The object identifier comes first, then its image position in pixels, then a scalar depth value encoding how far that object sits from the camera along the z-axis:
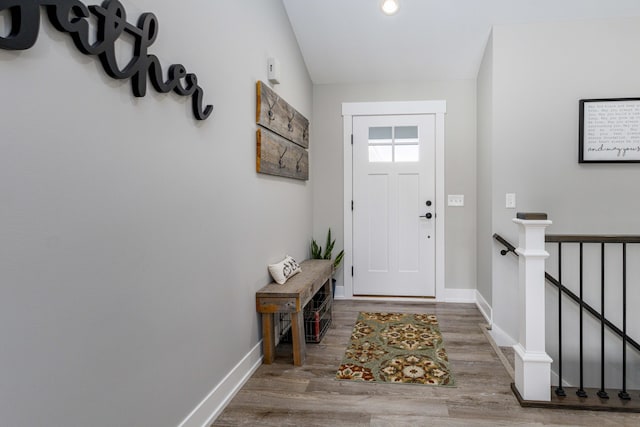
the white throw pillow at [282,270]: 2.74
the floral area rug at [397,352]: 2.40
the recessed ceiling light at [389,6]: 2.89
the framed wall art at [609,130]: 3.06
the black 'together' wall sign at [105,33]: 0.92
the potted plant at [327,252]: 4.06
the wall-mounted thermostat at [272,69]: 2.80
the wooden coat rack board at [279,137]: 2.61
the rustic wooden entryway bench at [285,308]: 2.48
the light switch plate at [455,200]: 4.06
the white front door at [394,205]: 4.13
